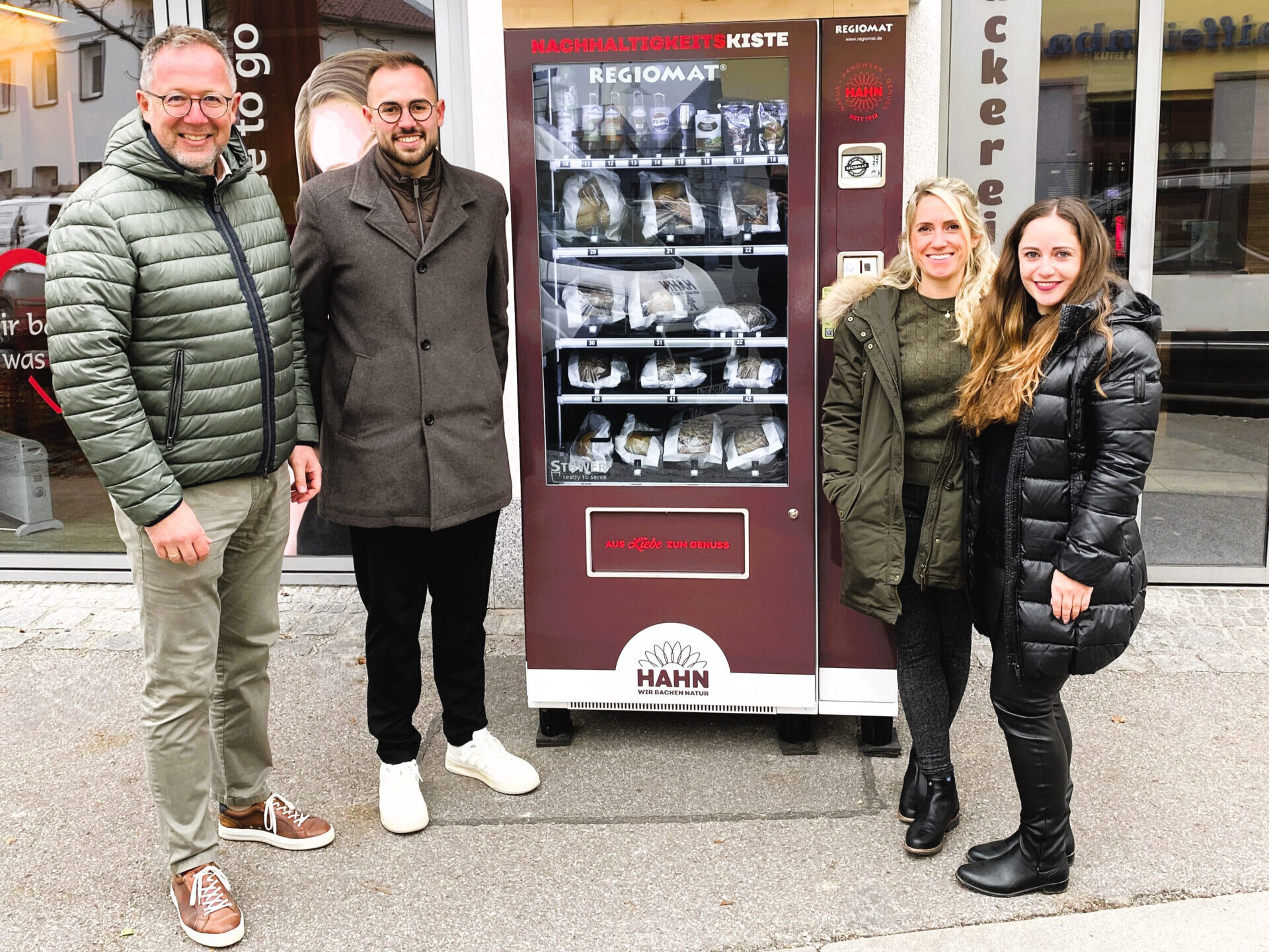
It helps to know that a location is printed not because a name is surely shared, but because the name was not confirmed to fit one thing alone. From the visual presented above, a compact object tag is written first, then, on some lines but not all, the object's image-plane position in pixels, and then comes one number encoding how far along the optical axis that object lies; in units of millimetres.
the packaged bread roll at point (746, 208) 3627
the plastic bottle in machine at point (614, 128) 3621
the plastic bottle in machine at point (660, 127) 3627
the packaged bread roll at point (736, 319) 3680
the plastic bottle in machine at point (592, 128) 3615
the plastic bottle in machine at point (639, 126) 3631
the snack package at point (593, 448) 3857
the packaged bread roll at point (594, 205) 3699
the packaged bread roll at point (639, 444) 3869
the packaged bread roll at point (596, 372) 3809
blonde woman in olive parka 3090
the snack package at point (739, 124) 3570
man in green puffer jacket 2635
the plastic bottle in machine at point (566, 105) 3568
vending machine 3545
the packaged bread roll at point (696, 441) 3848
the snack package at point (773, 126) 3545
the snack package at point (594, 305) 3750
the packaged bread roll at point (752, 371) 3732
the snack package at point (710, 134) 3607
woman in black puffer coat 2621
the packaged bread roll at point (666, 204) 3723
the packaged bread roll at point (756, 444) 3789
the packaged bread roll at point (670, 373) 3826
